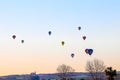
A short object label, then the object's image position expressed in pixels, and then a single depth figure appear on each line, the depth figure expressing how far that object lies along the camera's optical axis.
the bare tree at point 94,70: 151.19
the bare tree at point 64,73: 178.65
